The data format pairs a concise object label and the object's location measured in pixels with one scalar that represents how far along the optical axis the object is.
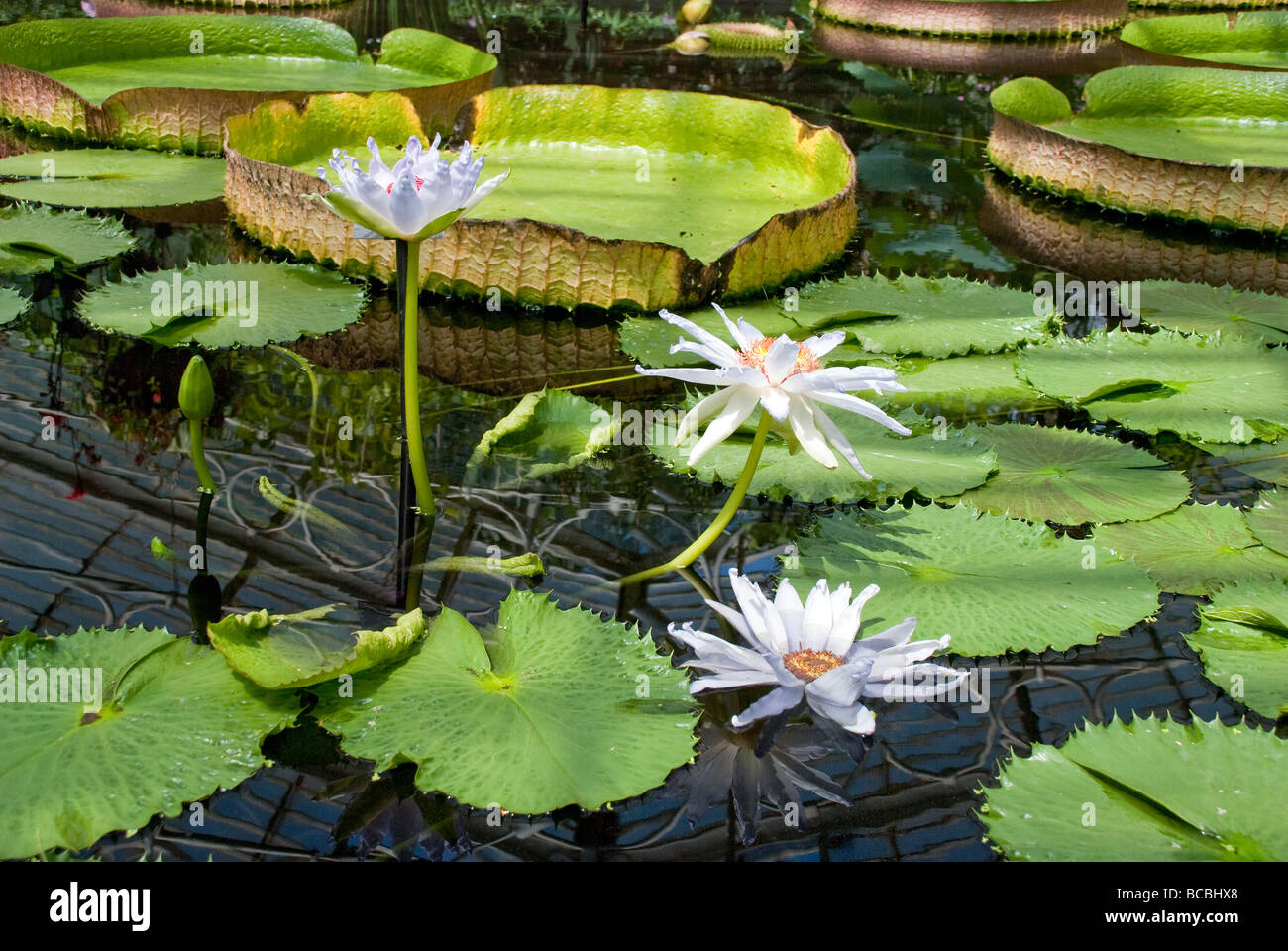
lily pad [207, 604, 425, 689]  1.39
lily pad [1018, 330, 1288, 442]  2.32
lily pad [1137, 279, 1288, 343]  2.82
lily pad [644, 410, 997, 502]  2.00
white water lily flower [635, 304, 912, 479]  1.54
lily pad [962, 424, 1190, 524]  2.01
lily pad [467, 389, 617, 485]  2.06
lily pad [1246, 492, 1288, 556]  1.91
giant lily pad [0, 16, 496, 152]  3.79
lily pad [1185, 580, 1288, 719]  1.58
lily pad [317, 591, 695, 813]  1.31
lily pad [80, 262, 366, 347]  2.48
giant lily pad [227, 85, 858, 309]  2.74
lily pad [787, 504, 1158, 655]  1.66
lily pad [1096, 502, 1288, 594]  1.82
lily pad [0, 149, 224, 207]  3.27
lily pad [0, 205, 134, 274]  2.79
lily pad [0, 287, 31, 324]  2.48
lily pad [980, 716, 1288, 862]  1.27
